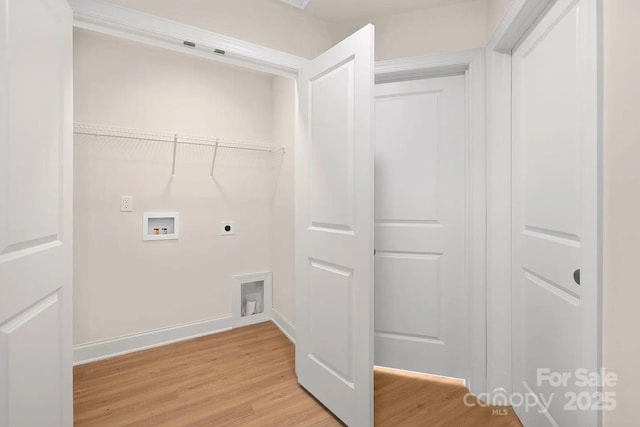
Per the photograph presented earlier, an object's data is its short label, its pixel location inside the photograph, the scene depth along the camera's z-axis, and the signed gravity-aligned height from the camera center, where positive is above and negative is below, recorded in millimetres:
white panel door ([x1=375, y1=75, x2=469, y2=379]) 1854 -95
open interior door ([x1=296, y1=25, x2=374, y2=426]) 1401 -92
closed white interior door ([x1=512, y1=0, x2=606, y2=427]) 989 -17
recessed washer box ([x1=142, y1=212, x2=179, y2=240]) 2420 -109
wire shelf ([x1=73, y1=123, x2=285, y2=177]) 2150 +632
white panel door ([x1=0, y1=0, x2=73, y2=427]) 830 +2
